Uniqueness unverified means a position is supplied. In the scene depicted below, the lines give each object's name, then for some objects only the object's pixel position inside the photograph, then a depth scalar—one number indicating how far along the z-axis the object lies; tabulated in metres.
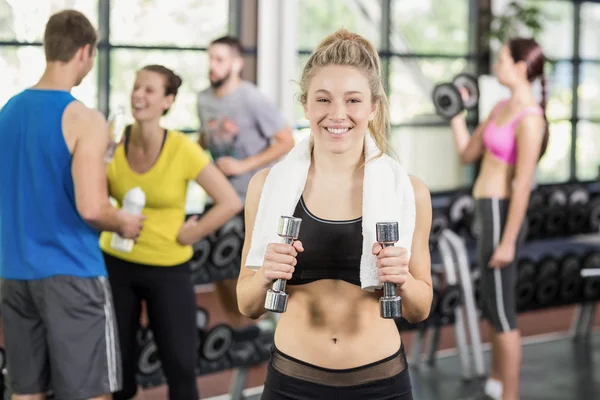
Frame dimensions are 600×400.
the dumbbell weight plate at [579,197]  5.40
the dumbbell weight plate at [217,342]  3.72
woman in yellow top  2.99
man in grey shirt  4.36
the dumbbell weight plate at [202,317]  3.78
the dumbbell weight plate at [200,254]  3.87
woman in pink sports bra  3.63
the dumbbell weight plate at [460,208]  4.84
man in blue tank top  2.53
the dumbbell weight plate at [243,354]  3.84
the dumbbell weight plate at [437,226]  4.61
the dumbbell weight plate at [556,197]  5.33
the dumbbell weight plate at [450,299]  4.54
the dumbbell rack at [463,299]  4.44
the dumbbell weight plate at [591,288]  5.12
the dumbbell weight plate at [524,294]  4.78
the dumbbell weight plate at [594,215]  5.43
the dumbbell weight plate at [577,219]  5.35
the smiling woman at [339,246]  1.90
